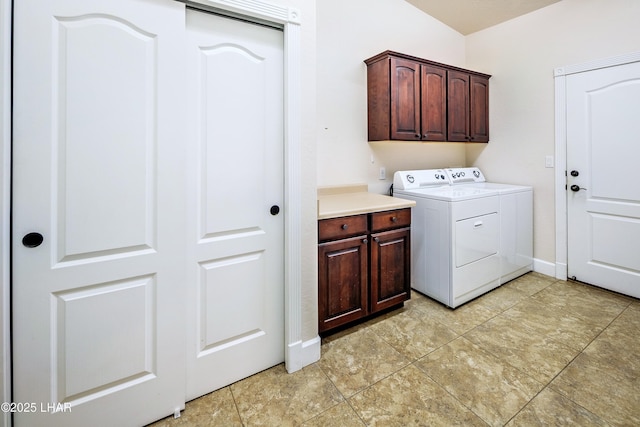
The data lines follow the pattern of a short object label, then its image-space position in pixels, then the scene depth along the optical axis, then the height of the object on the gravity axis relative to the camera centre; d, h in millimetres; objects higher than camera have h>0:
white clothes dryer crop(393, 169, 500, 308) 2375 -229
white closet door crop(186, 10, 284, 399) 1440 +85
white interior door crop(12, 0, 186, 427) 1107 +12
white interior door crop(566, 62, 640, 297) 2557 +323
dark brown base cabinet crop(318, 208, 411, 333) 1947 -365
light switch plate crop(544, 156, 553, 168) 3014 +524
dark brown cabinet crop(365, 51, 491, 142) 2602 +1067
